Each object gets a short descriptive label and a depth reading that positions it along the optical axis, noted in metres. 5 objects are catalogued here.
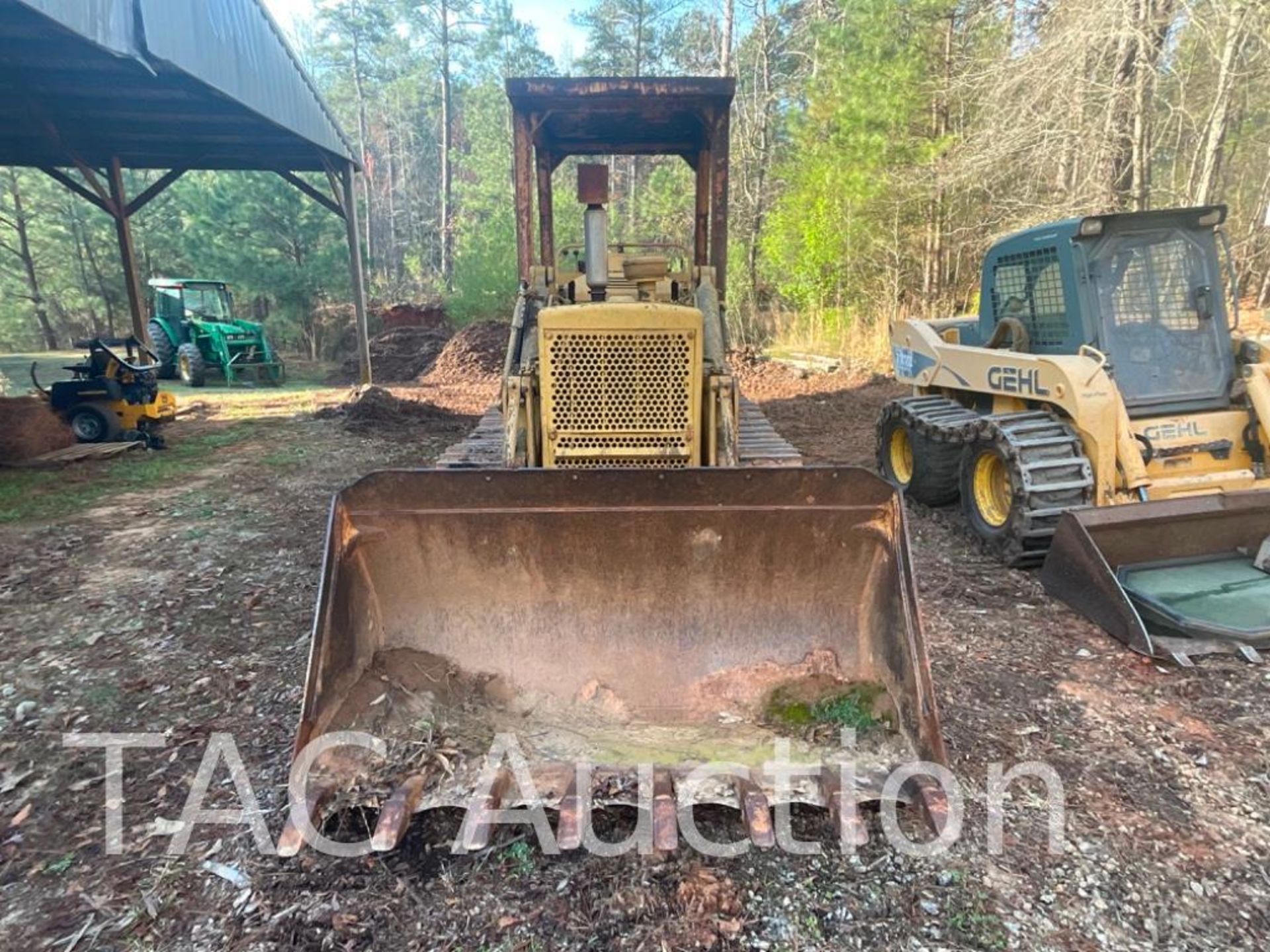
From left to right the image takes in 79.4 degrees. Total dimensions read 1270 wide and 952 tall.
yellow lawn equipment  8.67
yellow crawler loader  2.30
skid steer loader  3.90
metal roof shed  6.16
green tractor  16.42
